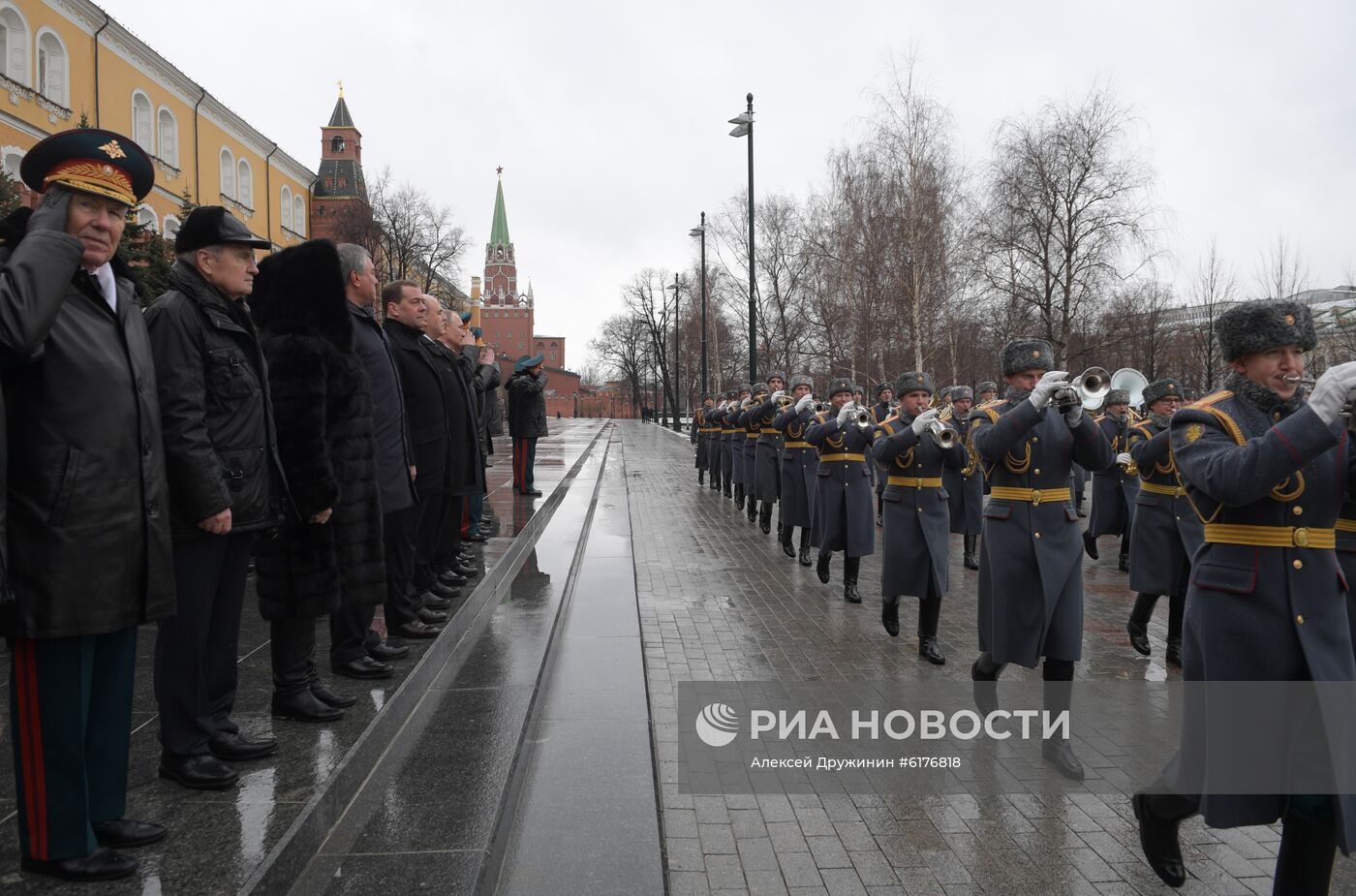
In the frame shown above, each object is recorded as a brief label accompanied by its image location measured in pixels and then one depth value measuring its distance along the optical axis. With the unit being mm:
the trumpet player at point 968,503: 10008
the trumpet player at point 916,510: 6230
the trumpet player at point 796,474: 10406
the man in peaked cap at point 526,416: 13180
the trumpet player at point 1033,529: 4480
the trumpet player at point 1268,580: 2693
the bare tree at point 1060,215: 28906
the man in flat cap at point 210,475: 3053
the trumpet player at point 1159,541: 6395
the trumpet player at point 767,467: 12148
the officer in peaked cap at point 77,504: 2465
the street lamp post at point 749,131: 21389
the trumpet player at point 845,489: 8234
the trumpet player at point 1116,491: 9383
